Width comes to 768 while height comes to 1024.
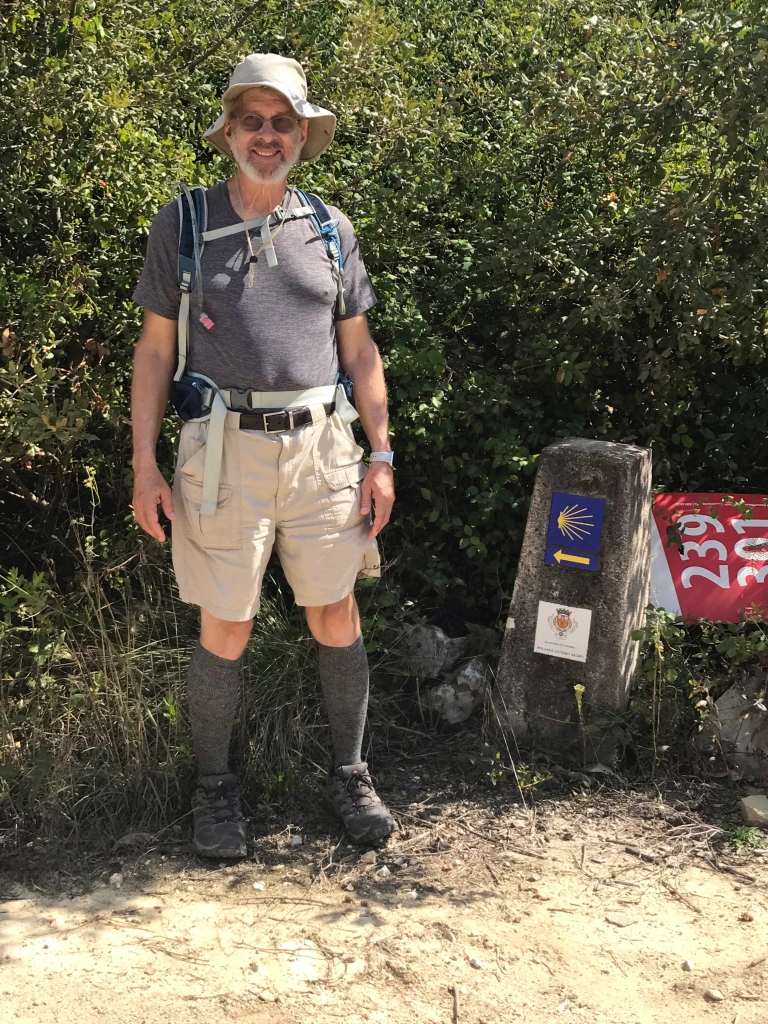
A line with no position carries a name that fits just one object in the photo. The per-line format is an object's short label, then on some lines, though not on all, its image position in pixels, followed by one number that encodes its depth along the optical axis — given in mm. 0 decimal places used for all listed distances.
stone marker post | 3971
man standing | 3285
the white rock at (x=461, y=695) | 4305
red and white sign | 4262
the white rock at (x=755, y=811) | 3736
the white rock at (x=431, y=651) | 4406
